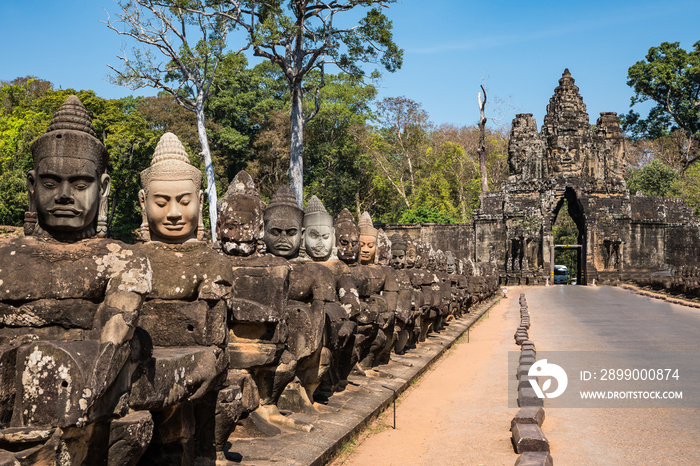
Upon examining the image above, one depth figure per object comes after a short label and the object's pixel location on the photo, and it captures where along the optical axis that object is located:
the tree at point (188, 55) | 25.23
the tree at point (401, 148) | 51.25
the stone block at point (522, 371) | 9.49
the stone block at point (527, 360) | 10.46
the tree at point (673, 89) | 63.47
